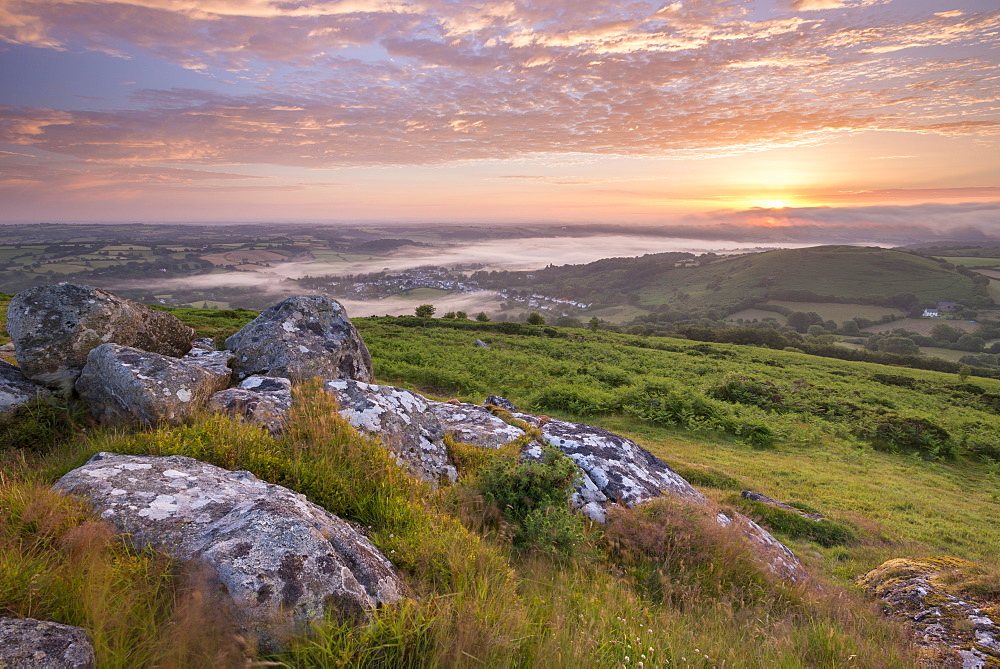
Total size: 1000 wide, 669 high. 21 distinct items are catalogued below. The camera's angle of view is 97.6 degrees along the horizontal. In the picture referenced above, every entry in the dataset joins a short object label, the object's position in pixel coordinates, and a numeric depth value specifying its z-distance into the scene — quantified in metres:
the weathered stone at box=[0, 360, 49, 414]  6.29
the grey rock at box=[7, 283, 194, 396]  7.11
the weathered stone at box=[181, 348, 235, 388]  7.55
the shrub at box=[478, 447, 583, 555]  5.36
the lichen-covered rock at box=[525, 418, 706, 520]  7.69
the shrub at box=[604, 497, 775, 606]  5.48
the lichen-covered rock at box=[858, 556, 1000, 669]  4.93
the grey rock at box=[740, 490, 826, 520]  10.53
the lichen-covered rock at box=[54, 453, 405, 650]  3.15
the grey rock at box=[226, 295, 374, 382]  8.93
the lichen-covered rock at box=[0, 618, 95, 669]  2.33
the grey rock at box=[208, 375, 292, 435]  6.18
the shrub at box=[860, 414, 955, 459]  18.02
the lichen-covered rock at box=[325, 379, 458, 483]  6.62
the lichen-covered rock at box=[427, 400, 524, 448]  8.35
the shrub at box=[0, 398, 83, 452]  5.86
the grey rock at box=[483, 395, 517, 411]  12.89
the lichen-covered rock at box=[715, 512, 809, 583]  6.54
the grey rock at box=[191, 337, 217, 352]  10.87
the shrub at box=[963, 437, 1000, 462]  17.58
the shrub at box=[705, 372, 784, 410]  22.88
